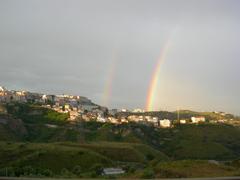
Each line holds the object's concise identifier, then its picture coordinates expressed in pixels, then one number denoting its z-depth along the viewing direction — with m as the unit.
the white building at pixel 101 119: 166.81
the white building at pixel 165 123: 182.45
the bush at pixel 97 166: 56.94
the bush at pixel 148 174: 21.60
